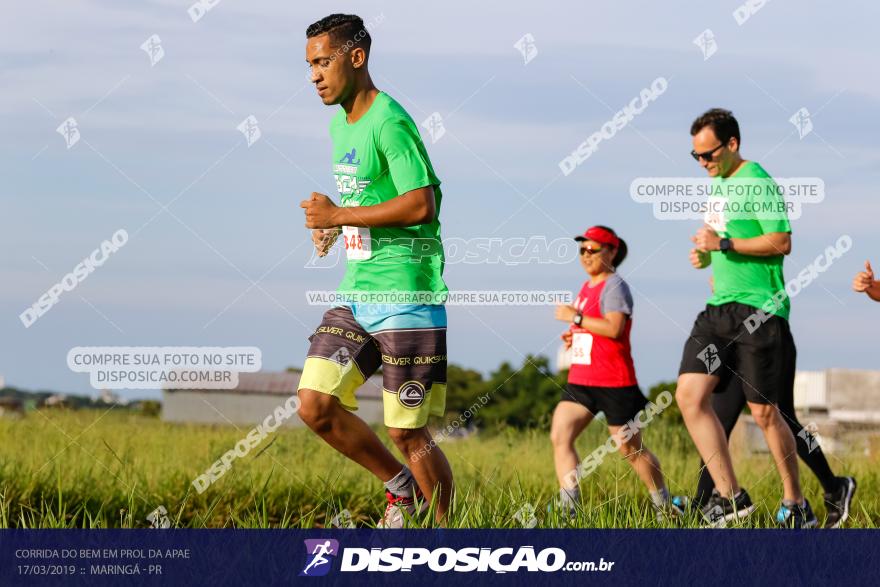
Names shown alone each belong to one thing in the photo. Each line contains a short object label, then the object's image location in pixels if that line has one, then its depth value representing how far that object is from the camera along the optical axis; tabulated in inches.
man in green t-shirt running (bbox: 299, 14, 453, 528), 378.9
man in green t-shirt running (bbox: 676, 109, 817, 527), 502.6
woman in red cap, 537.3
